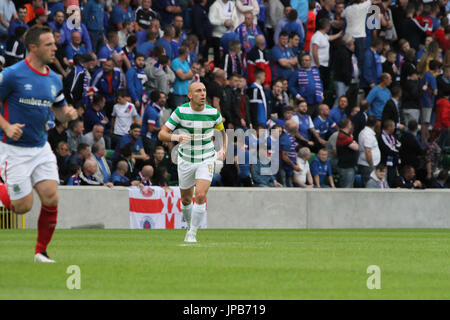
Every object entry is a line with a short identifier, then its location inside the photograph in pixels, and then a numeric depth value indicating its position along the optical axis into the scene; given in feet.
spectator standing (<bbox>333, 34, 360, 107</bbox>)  90.94
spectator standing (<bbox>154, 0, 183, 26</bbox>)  87.97
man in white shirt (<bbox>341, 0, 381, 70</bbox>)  94.63
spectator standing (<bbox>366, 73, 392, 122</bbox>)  89.81
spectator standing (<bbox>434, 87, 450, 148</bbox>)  91.25
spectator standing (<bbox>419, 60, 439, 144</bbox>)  93.04
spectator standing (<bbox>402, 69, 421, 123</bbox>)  93.20
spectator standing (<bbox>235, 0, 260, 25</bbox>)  89.04
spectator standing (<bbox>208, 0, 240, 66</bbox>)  87.45
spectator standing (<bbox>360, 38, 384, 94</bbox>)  92.94
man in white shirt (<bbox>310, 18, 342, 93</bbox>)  90.84
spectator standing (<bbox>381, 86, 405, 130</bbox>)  88.07
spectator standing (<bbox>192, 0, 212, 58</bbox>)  88.74
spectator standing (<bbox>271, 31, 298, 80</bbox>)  87.76
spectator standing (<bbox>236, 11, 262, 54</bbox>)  87.51
